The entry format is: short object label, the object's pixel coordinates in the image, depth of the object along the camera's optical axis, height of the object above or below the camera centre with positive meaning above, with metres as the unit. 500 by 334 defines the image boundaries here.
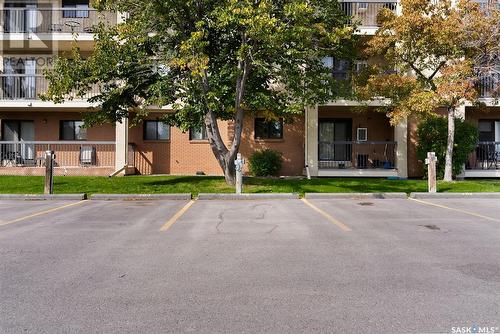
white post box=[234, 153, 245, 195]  13.88 -0.31
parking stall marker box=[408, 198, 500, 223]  9.31 -1.10
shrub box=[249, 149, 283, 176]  19.81 +0.14
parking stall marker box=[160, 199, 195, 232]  8.38 -1.18
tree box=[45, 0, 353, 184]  12.98 +3.53
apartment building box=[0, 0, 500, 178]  20.17 +1.68
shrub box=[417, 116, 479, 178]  18.64 +1.21
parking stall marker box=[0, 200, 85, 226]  8.96 -1.19
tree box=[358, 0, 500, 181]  15.32 +4.45
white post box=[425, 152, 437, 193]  14.38 -0.19
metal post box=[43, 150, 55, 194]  13.86 -0.25
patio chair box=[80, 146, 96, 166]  21.06 +0.46
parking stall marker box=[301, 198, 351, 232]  8.18 -1.17
